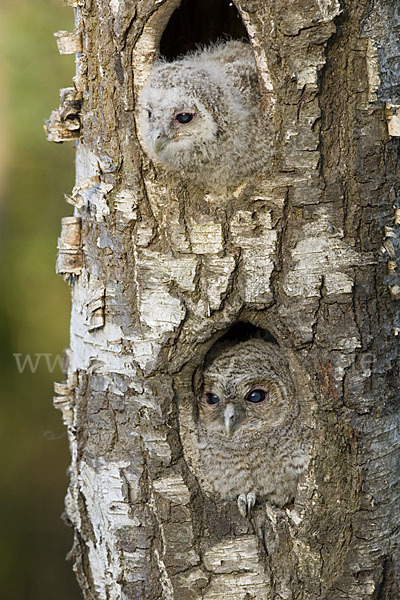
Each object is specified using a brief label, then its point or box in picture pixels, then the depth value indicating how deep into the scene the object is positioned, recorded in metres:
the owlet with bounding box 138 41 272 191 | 5.19
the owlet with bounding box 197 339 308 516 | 5.74
